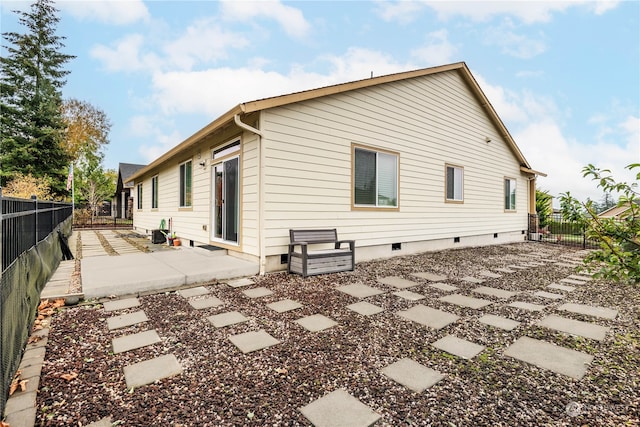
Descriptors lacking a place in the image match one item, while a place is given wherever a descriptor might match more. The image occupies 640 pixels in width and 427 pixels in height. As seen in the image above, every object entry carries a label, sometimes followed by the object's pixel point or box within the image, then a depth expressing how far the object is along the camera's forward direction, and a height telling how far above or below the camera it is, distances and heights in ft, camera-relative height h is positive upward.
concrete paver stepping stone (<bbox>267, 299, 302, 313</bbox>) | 11.03 -3.78
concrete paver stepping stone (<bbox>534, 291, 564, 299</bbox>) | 13.17 -3.93
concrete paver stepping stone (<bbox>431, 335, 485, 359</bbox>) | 7.78 -3.82
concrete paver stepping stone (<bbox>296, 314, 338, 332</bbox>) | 9.32 -3.79
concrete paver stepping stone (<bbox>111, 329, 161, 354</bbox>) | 7.90 -3.75
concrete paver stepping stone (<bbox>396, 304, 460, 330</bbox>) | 9.86 -3.83
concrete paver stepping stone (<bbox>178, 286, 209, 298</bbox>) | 12.62 -3.74
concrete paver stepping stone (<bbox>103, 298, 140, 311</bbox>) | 10.85 -3.70
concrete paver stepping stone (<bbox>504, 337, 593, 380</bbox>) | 7.08 -3.85
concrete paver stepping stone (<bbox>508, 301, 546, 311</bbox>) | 11.57 -3.90
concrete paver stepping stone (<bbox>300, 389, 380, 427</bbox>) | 5.22 -3.78
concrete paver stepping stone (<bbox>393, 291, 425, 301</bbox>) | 12.56 -3.81
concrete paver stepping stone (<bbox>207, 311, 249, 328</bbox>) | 9.63 -3.77
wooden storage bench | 16.13 -2.73
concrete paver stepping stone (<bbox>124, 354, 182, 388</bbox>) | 6.42 -3.76
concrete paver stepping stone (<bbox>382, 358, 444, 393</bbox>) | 6.40 -3.80
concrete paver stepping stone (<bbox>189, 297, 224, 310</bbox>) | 11.26 -3.76
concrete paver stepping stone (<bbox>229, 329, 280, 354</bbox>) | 8.01 -3.79
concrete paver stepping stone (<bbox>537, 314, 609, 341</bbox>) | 9.19 -3.89
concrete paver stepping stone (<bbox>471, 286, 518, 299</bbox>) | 13.28 -3.89
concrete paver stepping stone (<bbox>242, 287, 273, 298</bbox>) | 12.77 -3.78
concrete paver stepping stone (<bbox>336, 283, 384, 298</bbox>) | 13.00 -3.79
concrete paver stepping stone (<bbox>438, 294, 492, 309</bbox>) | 11.83 -3.86
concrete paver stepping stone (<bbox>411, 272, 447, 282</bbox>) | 16.09 -3.85
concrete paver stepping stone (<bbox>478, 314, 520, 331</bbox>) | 9.70 -3.86
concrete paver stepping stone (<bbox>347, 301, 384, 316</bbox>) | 10.75 -3.78
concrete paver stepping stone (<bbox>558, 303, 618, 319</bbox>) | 10.96 -3.93
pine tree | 61.05 +22.60
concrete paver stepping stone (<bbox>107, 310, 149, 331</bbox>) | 9.34 -3.73
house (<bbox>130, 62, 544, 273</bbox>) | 16.88 +2.84
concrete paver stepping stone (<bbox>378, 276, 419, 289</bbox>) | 14.65 -3.82
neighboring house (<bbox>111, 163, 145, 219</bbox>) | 75.87 +3.10
